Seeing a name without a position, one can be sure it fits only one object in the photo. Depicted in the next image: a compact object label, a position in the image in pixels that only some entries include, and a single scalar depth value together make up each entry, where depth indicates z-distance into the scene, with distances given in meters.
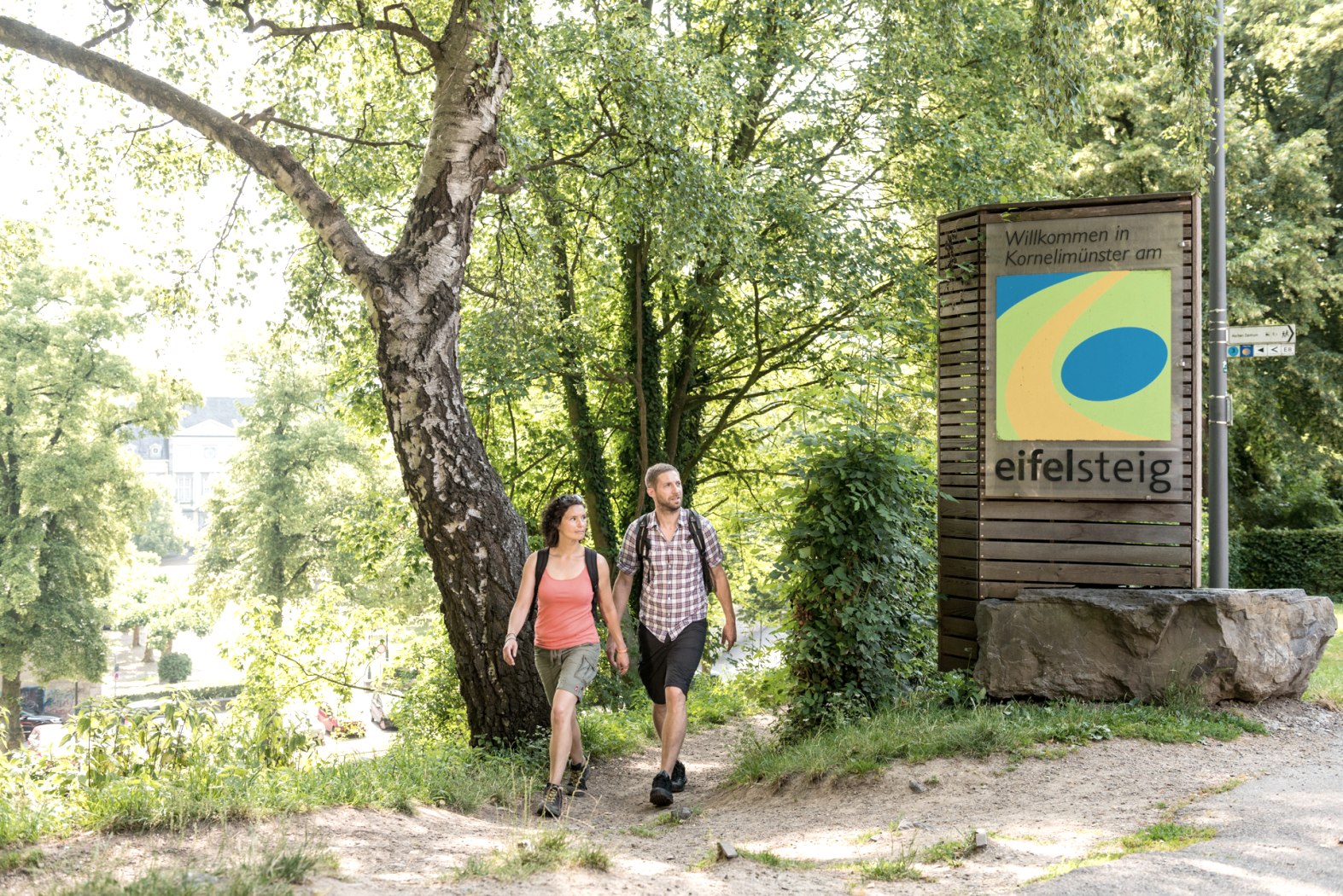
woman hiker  6.59
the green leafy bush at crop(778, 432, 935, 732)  7.66
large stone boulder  7.43
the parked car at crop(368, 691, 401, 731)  28.74
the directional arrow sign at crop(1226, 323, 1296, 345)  12.77
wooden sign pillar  8.04
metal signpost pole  12.32
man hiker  6.77
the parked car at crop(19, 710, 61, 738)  32.44
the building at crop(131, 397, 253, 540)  82.81
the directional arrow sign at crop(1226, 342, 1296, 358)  12.79
